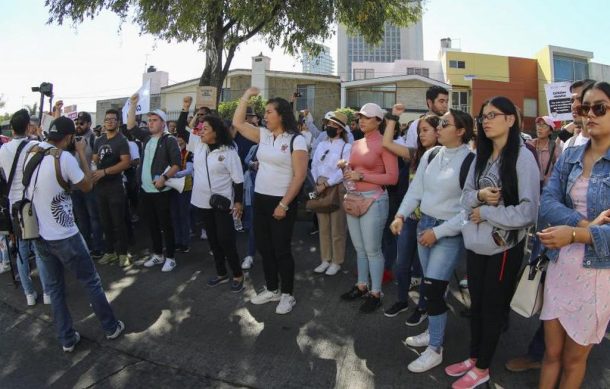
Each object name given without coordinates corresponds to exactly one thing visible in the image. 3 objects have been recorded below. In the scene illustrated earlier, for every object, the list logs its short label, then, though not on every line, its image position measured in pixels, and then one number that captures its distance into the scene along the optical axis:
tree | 9.91
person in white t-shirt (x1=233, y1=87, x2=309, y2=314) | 4.13
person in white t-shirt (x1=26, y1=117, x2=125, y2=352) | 3.55
